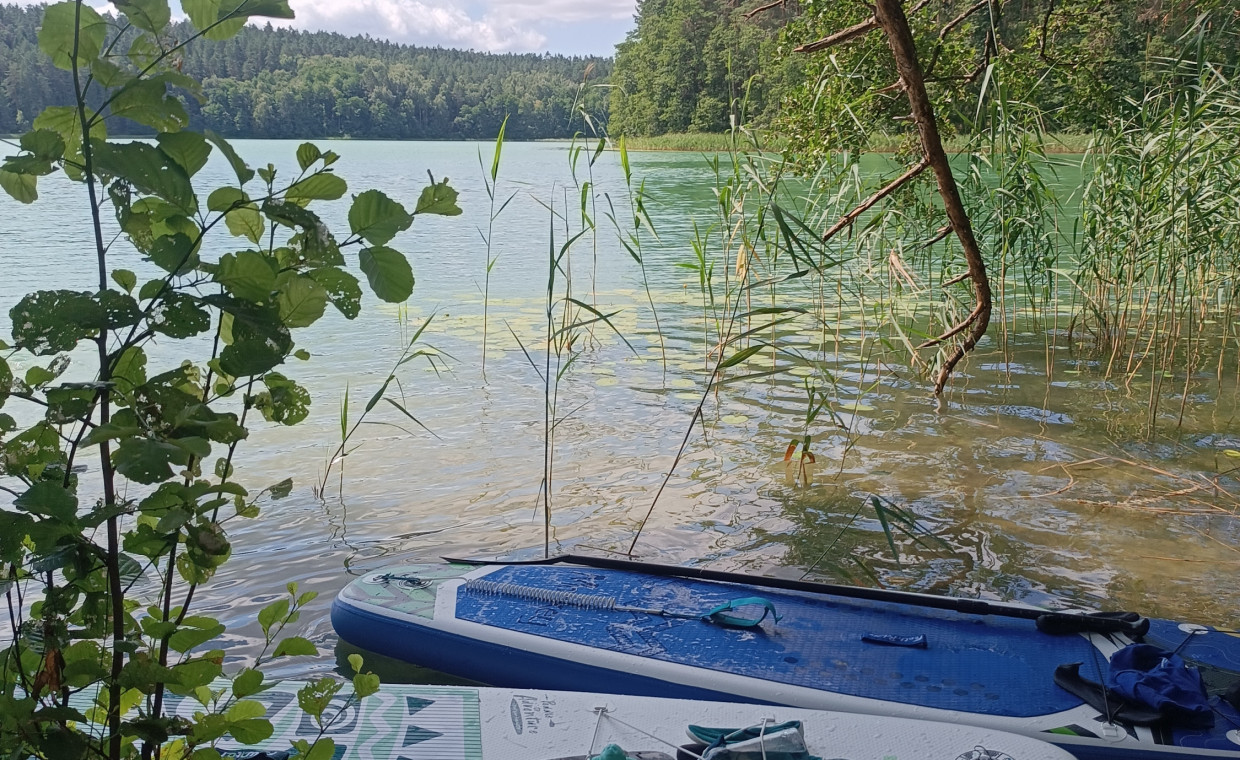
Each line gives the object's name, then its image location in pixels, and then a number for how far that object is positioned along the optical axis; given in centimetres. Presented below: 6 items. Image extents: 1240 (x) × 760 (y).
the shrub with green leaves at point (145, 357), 89
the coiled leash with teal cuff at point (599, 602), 287
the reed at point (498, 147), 381
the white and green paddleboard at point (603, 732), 202
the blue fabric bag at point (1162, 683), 227
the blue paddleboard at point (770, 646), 237
